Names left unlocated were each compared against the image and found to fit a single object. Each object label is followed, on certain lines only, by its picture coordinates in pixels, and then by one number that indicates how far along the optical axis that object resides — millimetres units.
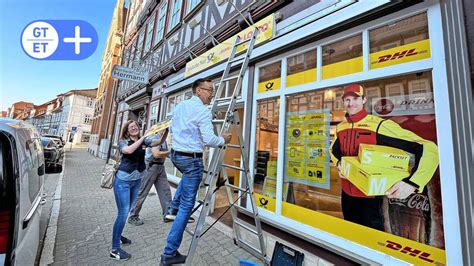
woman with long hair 2547
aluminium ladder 1878
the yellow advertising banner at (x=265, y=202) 2998
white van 1299
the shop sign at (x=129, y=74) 6512
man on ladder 1918
